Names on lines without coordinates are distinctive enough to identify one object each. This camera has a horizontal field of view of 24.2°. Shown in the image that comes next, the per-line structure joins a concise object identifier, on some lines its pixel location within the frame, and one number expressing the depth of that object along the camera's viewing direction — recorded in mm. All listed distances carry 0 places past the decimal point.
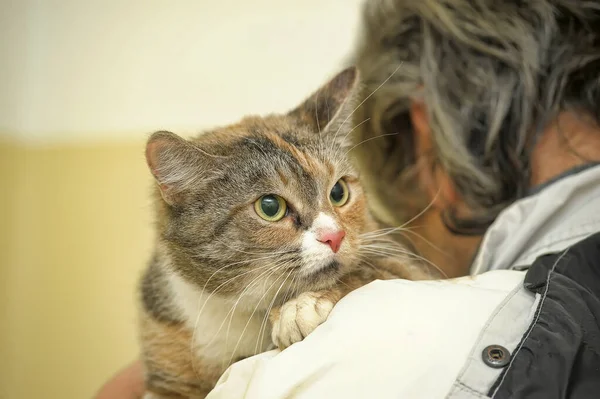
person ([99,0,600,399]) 693
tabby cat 764
